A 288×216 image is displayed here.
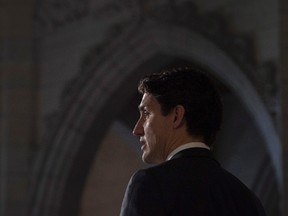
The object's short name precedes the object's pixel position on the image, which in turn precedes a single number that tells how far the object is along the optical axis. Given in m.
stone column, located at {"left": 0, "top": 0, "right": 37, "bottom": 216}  7.95
